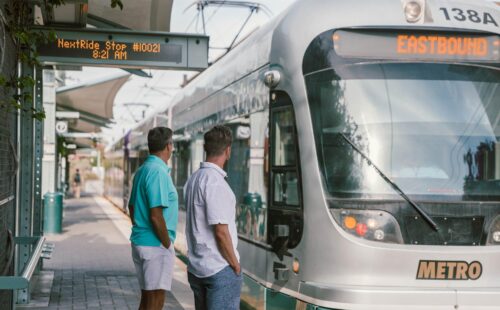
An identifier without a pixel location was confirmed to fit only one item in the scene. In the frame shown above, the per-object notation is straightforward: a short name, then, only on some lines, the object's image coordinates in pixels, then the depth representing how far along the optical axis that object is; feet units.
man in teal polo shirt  18.52
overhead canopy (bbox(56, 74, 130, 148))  75.82
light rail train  20.44
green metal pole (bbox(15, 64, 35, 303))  30.27
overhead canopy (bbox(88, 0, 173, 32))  29.96
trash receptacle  64.49
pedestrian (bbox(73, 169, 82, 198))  154.20
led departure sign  28.43
